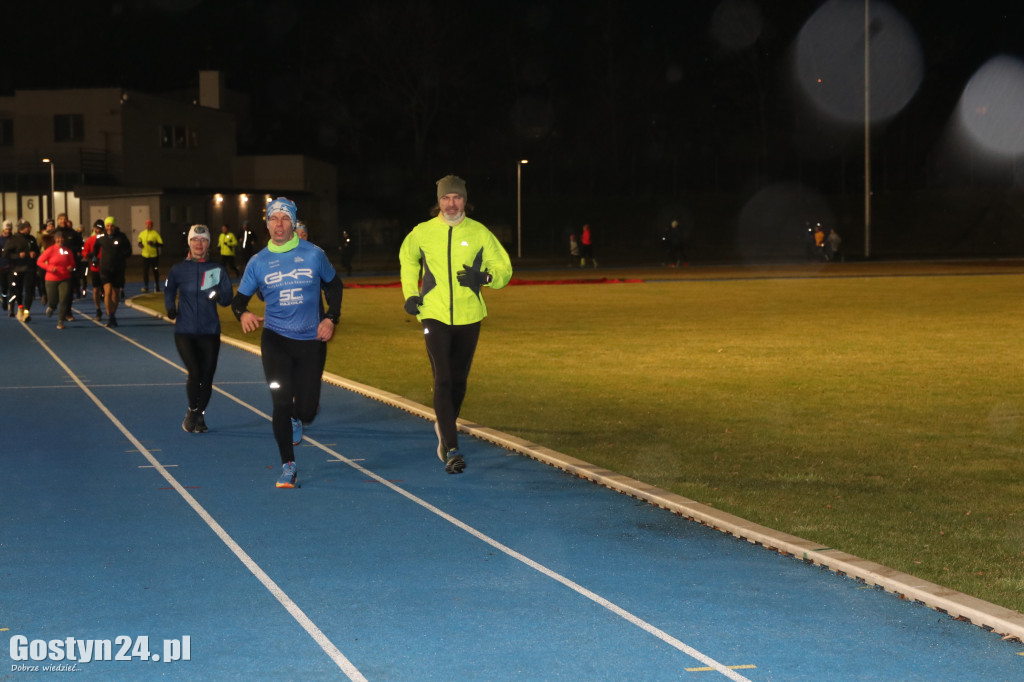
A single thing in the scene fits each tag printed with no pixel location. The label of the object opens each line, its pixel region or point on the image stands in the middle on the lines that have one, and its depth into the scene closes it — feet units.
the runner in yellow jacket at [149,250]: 104.78
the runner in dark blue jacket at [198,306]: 37.99
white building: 206.18
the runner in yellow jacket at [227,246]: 125.70
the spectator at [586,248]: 171.67
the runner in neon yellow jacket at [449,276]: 30.09
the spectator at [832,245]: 180.14
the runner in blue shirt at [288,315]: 29.09
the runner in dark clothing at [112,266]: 75.41
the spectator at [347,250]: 150.41
